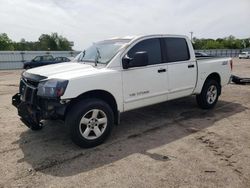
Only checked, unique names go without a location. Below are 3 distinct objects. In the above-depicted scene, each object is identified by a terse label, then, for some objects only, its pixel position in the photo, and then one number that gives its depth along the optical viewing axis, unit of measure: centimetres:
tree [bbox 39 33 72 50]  5438
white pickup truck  310
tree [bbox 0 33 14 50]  4740
